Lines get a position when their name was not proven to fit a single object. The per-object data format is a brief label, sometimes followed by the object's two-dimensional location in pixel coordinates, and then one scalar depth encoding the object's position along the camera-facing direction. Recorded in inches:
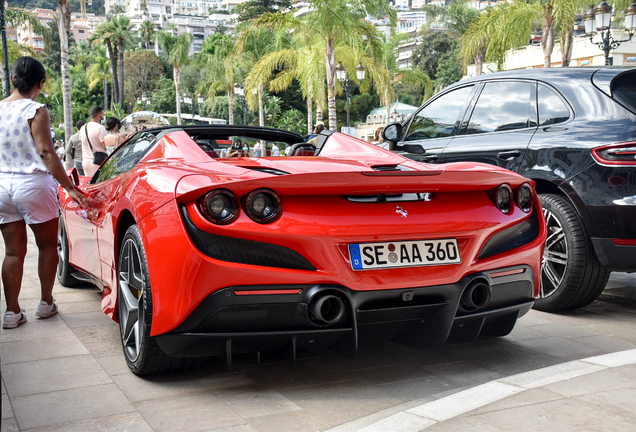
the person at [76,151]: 452.1
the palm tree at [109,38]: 2952.8
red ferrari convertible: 112.0
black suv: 170.2
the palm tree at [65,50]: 911.0
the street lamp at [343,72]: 1133.1
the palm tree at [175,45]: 2497.5
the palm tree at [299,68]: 1245.1
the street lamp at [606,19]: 663.8
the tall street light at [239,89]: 1645.3
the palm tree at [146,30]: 3713.1
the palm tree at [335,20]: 975.6
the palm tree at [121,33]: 2918.3
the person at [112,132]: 410.2
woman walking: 174.9
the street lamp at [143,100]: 3543.3
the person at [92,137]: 382.3
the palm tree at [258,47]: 1960.9
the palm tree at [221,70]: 2381.9
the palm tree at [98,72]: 3528.5
